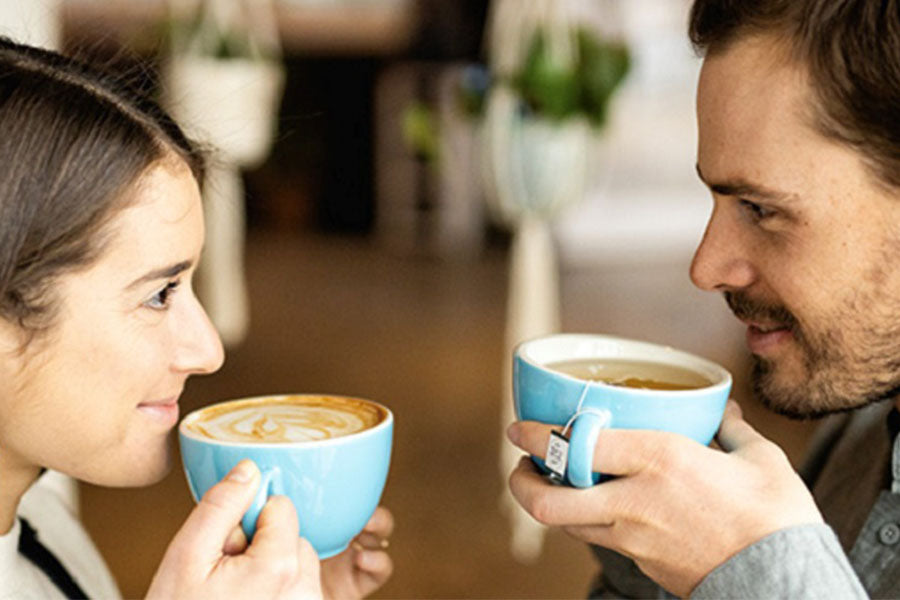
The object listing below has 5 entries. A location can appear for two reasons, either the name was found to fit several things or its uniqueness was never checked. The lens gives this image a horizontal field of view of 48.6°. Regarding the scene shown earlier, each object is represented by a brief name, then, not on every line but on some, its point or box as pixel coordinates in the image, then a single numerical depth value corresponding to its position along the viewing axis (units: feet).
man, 2.89
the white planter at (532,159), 7.64
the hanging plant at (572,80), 7.46
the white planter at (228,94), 9.42
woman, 3.04
